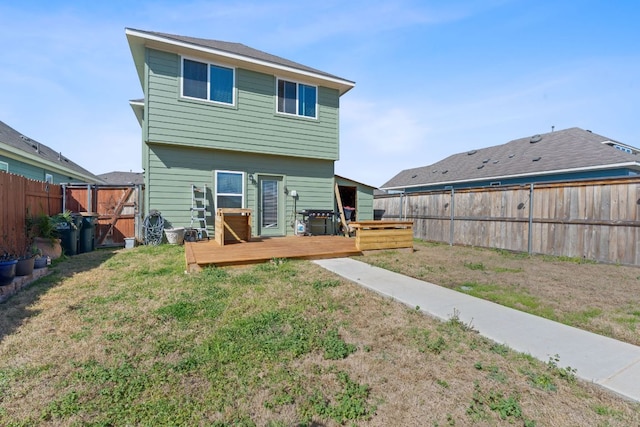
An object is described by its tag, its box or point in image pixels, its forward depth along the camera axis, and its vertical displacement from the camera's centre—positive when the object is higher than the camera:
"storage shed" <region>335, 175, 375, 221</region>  11.07 +0.21
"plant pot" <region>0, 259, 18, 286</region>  4.04 -1.01
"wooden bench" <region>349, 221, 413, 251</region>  6.96 -0.76
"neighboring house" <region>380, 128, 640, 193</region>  11.73 +2.21
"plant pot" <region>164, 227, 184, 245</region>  8.09 -0.91
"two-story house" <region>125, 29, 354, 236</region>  8.03 +2.34
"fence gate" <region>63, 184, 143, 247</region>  8.57 -0.11
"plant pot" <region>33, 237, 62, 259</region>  6.19 -1.00
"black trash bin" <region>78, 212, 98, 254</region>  7.55 -0.83
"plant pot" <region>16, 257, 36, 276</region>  4.58 -1.06
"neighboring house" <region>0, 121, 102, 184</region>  10.48 +1.78
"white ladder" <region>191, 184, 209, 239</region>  8.46 -0.23
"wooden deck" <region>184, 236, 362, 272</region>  5.49 -1.04
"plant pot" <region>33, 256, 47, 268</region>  5.24 -1.13
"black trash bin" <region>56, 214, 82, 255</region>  6.93 -0.84
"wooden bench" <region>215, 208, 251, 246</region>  7.16 -0.61
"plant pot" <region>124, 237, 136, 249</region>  7.99 -1.14
